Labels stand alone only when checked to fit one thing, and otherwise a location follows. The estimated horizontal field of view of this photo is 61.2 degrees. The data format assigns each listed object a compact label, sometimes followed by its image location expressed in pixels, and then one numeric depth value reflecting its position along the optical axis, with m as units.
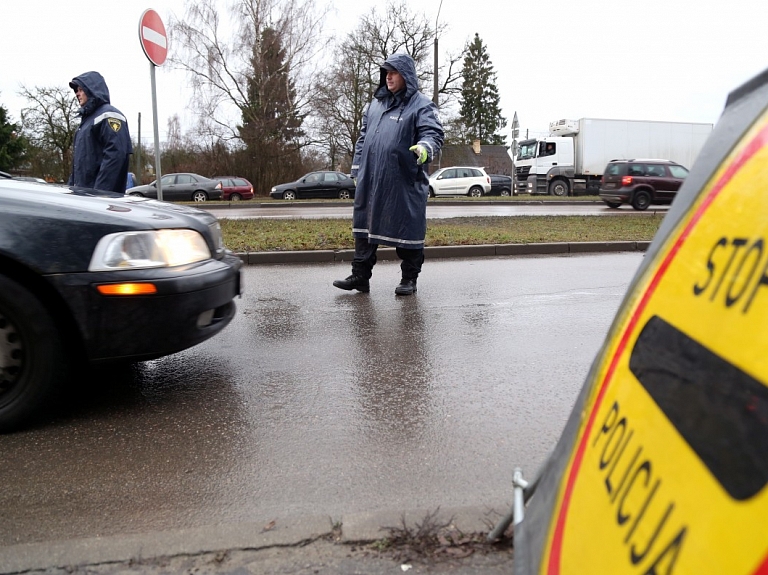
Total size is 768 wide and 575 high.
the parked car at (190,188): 28.44
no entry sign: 6.70
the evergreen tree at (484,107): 69.50
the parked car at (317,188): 29.66
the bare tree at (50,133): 41.88
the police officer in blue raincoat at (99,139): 5.59
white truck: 31.28
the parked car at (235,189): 29.48
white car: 30.25
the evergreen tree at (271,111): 35.06
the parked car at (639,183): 21.48
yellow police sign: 0.81
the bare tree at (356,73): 37.47
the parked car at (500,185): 34.75
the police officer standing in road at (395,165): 5.49
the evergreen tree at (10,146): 45.19
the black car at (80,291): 2.82
